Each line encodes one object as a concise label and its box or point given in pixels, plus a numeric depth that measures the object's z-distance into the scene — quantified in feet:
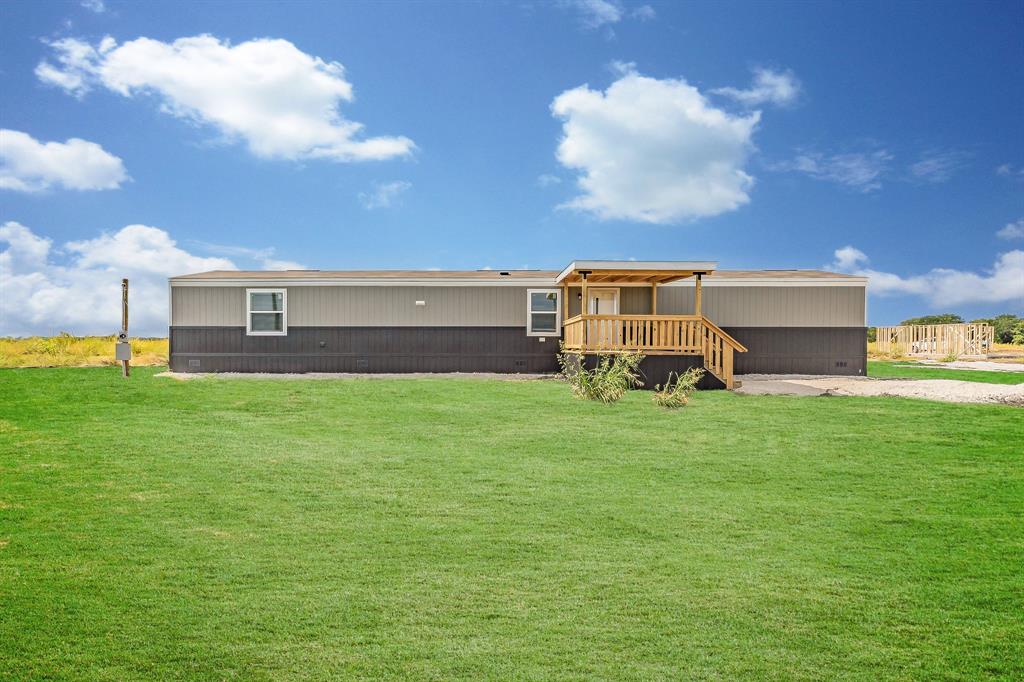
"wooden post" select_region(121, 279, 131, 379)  65.05
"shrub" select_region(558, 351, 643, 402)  44.65
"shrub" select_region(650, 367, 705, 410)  42.29
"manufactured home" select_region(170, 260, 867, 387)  65.98
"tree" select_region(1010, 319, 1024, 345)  145.86
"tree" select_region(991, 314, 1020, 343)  167.22
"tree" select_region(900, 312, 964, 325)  176.98
